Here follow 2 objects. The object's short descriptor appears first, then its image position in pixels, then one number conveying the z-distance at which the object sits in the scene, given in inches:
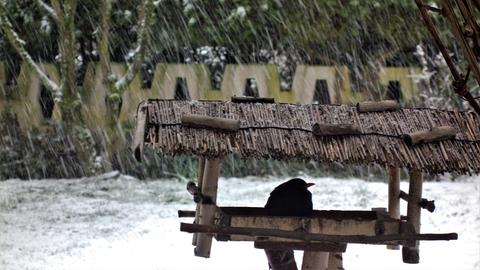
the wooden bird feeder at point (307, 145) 304.7
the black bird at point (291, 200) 341.4
